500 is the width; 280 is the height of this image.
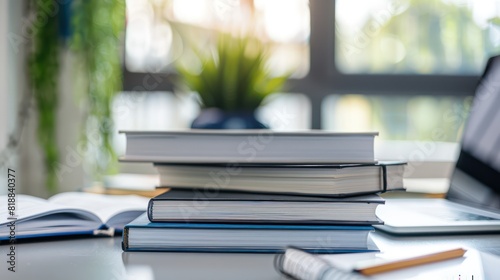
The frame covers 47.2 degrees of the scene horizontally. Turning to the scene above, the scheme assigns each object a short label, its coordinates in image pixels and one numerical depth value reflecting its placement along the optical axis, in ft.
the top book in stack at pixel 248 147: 2.14
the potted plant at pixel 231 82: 4.35
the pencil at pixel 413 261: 1.58
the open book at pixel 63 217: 2.34
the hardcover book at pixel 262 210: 2.03
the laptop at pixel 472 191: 2.49
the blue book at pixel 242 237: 2.00
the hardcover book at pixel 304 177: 2.10
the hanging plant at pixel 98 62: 6.26
